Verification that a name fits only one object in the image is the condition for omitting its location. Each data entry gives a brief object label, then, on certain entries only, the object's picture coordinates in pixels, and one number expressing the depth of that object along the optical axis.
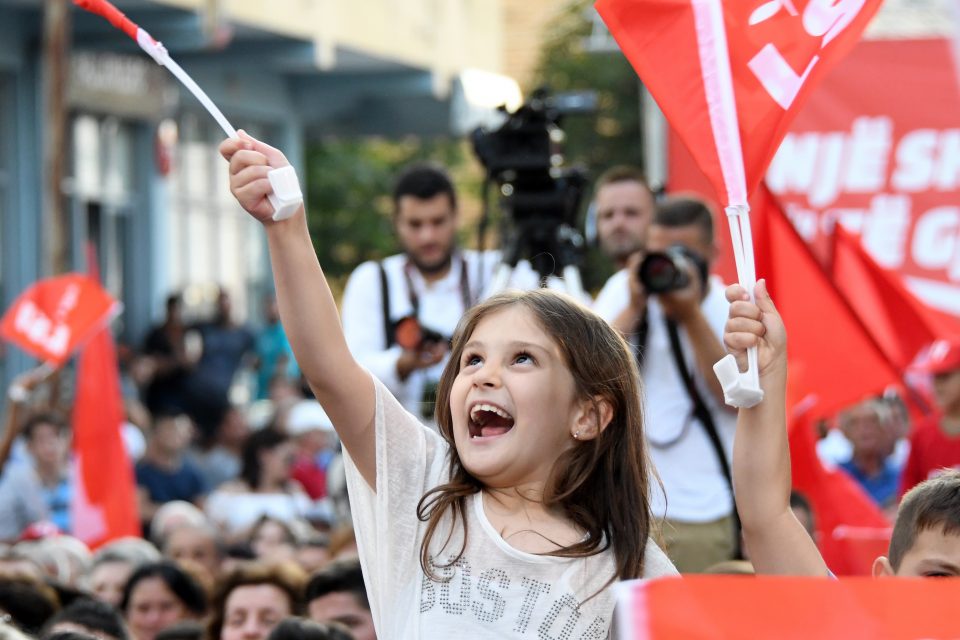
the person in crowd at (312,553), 12.93
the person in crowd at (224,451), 22.04
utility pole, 23.60
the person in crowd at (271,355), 28.72
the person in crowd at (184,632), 10.14
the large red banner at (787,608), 3.91
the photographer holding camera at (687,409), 9.16
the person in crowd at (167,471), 19.34
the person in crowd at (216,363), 23.78
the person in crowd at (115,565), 12.09
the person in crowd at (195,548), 14.18
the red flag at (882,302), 14.83
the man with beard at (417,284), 10.19
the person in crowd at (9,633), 6.39
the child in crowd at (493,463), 5.19
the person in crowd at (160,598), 11.46
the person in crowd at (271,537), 14.35
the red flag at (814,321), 14.10
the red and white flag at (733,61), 5.50
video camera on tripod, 10.28
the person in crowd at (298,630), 8.88
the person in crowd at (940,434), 12.52
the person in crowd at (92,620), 9.22
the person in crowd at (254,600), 10.43
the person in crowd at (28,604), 10.19
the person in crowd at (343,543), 12.34
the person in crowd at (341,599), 10.27
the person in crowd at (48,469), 16.46
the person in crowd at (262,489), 18.06
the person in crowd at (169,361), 23.99
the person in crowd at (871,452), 17.64
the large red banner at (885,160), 17.51
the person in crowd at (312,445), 21.30
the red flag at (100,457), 16.18
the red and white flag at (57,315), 17.23
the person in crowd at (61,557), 12.81
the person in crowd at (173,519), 15.21
